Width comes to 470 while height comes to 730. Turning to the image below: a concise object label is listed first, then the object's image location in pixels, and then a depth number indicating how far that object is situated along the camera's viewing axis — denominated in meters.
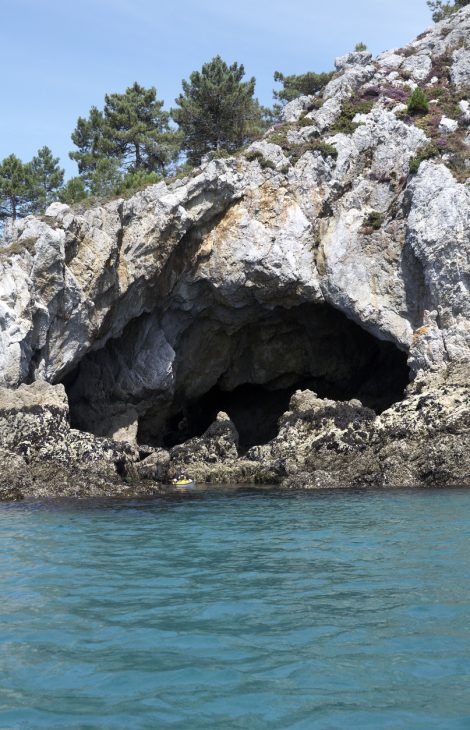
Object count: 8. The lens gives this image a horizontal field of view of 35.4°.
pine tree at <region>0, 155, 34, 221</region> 46.22
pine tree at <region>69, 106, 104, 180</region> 47.84
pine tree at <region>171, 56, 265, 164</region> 43.91
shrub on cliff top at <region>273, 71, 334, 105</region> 54.22
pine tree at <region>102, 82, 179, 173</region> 46.88
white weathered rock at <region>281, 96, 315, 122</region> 39.68
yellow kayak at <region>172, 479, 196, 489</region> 27.58
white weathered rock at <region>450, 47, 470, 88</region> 39.28
